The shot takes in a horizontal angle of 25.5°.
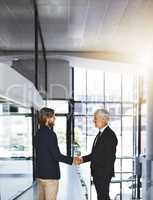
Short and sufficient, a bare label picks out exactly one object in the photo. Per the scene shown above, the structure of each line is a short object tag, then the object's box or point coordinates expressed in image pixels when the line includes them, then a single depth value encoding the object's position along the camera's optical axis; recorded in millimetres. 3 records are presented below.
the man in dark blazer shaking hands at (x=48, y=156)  3790
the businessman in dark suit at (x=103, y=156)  3814
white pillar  7949
